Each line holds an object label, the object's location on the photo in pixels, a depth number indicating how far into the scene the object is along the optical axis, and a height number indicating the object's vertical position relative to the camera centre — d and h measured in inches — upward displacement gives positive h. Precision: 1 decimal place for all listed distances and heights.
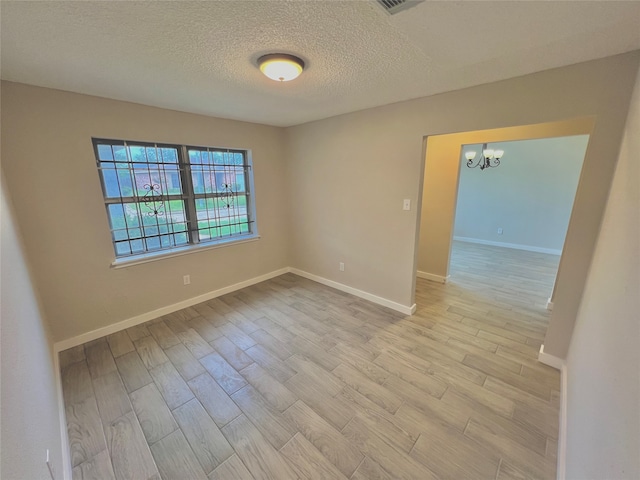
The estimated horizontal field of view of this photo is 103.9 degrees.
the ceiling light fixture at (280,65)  61.3 +30.5
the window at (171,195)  100.7 -2.4
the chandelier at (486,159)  178.5 +25.1
